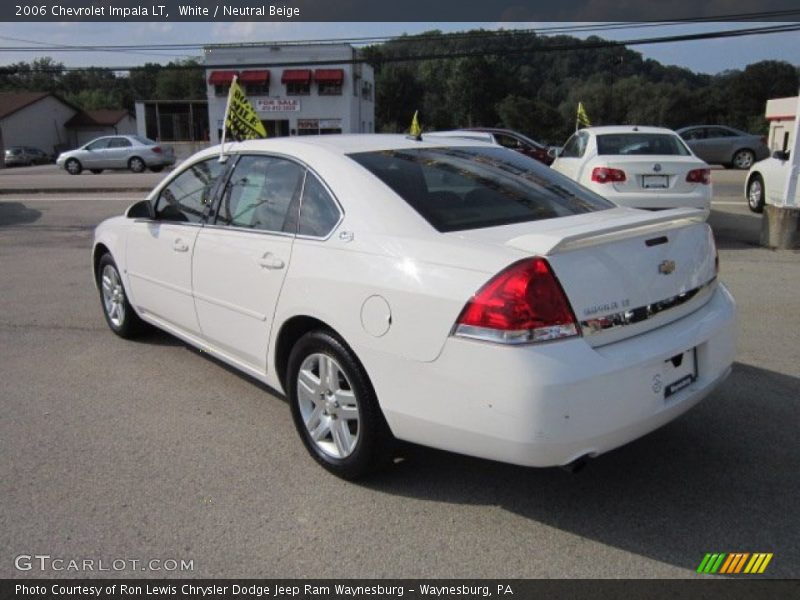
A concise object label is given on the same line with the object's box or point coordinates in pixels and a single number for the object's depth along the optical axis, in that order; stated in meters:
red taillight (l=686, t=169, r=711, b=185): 9.85
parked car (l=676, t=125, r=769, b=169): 25.25
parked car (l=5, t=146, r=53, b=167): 50.72
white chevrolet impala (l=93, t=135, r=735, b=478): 2.77
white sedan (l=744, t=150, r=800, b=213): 11.82
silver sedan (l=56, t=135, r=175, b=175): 29.92
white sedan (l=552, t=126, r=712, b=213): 9.80
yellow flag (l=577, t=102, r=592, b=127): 20.30
